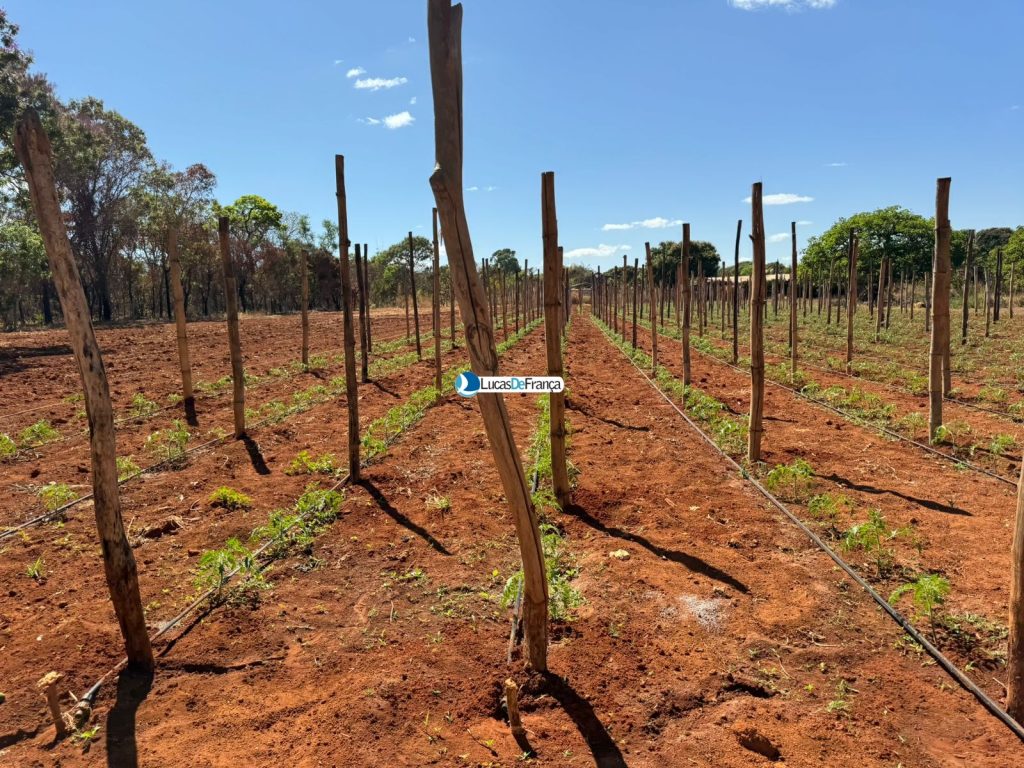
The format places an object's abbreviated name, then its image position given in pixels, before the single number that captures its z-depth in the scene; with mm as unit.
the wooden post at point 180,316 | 8461
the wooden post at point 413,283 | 14039
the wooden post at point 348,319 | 5555
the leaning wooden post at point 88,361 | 2762
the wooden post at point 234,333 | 7137
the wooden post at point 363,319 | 8469
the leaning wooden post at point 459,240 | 2383
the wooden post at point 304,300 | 13136
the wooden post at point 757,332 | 6023
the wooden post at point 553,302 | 4602
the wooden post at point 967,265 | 15406
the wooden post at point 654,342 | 11875
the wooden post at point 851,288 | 12102
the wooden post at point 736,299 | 12328
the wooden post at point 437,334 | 9970
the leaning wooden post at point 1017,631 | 2527
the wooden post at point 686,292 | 9523
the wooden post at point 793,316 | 10758
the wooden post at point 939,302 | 6527
